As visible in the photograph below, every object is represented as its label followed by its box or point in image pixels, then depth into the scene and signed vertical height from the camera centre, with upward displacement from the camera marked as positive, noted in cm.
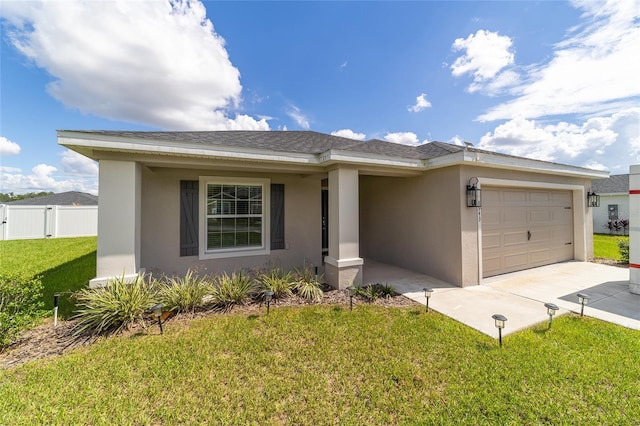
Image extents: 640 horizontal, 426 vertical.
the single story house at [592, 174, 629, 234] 1791 +60
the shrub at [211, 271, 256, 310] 503 -165
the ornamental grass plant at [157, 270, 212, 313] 473 -163
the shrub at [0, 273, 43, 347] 348 -142
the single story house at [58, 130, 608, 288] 474 +29
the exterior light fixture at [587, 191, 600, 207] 880 +50
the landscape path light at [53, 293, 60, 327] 415 -173
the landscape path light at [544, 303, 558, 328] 394 -158
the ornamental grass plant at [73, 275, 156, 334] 402 -158
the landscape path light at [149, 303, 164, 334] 388 -154
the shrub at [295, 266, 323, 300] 550 -169
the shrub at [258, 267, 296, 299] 554 -166
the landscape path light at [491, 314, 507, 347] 338 -152
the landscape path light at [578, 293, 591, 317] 442 -160
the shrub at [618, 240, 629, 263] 823 -128
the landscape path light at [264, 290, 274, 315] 459 -153
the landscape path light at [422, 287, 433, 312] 465 -154
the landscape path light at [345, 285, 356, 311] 486 -167
